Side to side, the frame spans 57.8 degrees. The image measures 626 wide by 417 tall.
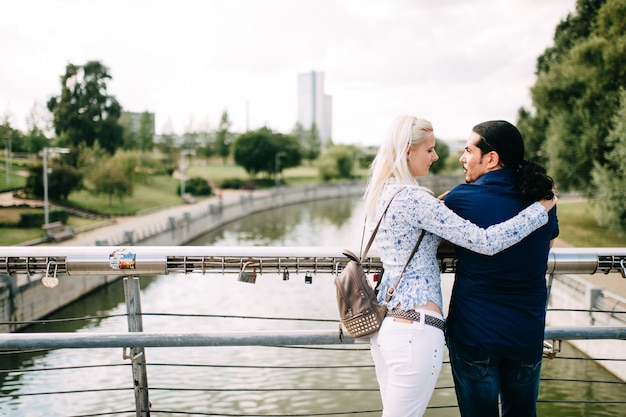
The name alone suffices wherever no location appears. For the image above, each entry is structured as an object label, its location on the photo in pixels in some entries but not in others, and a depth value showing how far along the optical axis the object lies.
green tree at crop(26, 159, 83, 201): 28.00
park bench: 23.25
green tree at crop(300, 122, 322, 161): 91.61
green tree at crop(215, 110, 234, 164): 82.81
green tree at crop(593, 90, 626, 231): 18.09
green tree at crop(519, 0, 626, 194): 21.56
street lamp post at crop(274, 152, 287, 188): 64.81
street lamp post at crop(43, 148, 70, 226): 23.80
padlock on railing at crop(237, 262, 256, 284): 2.40
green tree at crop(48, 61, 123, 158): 42.31
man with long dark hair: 2.02
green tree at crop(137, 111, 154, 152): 69.88
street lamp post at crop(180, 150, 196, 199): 46.53
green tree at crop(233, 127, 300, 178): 65.81
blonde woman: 1.97
